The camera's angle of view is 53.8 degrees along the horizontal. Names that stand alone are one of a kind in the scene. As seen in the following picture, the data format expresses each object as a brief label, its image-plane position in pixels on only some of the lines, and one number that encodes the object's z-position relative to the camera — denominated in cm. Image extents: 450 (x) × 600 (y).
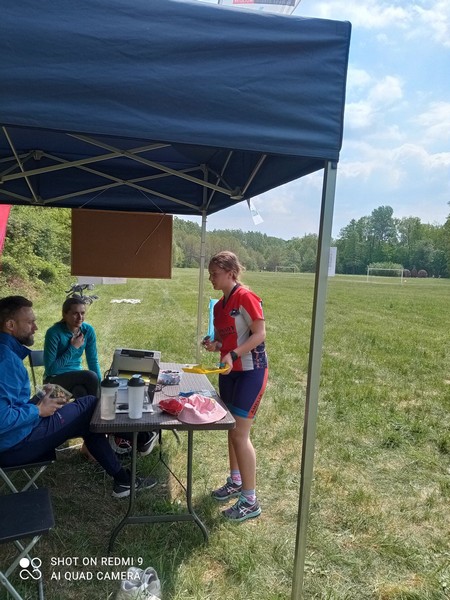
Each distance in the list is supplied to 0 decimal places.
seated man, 209
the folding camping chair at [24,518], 156
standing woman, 248
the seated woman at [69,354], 317
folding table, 204
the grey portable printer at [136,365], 270
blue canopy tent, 143
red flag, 511
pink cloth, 211
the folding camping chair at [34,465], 215
